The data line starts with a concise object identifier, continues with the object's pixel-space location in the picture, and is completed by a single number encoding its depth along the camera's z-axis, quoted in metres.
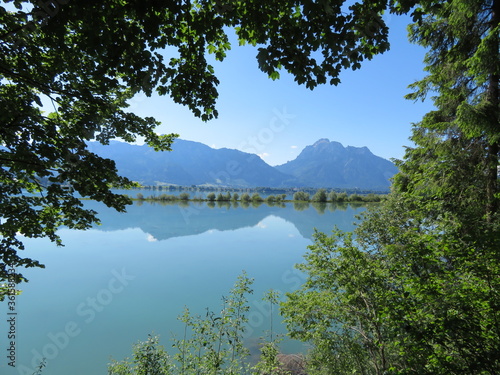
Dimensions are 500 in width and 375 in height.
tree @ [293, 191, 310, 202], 106.31
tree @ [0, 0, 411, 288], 2.68
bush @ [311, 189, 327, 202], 96.62
